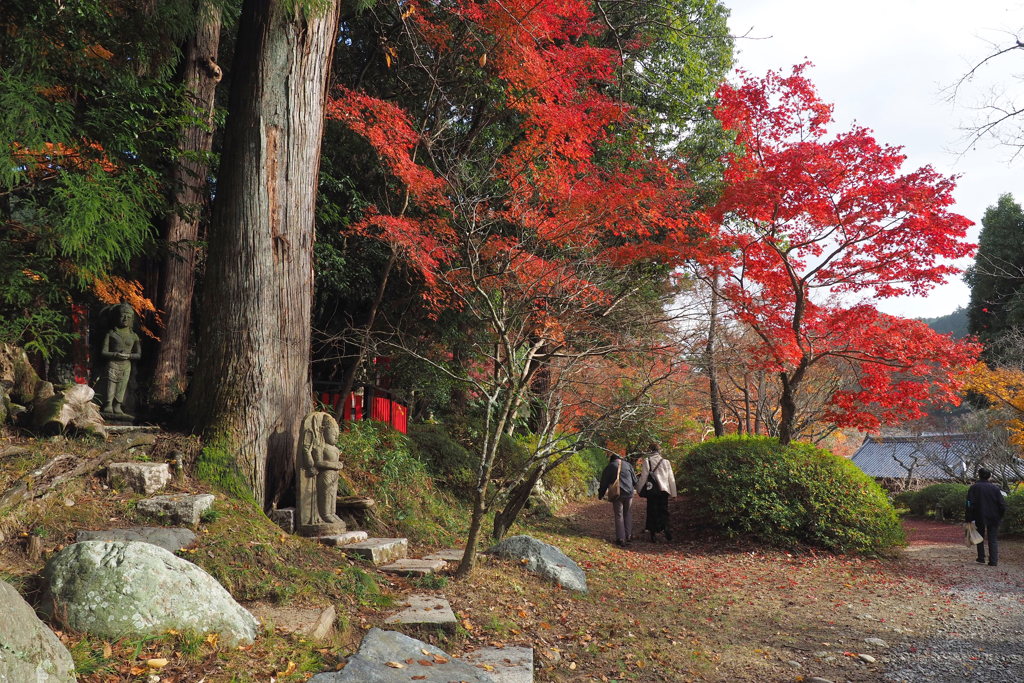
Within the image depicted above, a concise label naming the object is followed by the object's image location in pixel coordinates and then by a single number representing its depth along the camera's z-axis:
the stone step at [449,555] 6.76
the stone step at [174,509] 4.99
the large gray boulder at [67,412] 5.52
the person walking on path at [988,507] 10.45
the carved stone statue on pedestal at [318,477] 6.24
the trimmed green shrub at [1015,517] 13.59
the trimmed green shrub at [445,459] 10.31
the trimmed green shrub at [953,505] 17.55
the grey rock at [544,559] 6.63
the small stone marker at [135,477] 5.23
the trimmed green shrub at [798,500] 10.06
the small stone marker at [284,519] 6.21
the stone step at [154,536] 4.43
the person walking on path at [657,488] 10.93
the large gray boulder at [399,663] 3.37
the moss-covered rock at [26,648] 2.41
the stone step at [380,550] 6.02
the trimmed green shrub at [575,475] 15.07
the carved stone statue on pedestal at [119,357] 6.50
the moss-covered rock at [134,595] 3.33
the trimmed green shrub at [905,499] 19.83
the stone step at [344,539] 6.07
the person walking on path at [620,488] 10.52
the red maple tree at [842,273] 9.71
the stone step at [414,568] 5.96
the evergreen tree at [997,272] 25.12
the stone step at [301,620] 3.90
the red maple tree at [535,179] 9.78
